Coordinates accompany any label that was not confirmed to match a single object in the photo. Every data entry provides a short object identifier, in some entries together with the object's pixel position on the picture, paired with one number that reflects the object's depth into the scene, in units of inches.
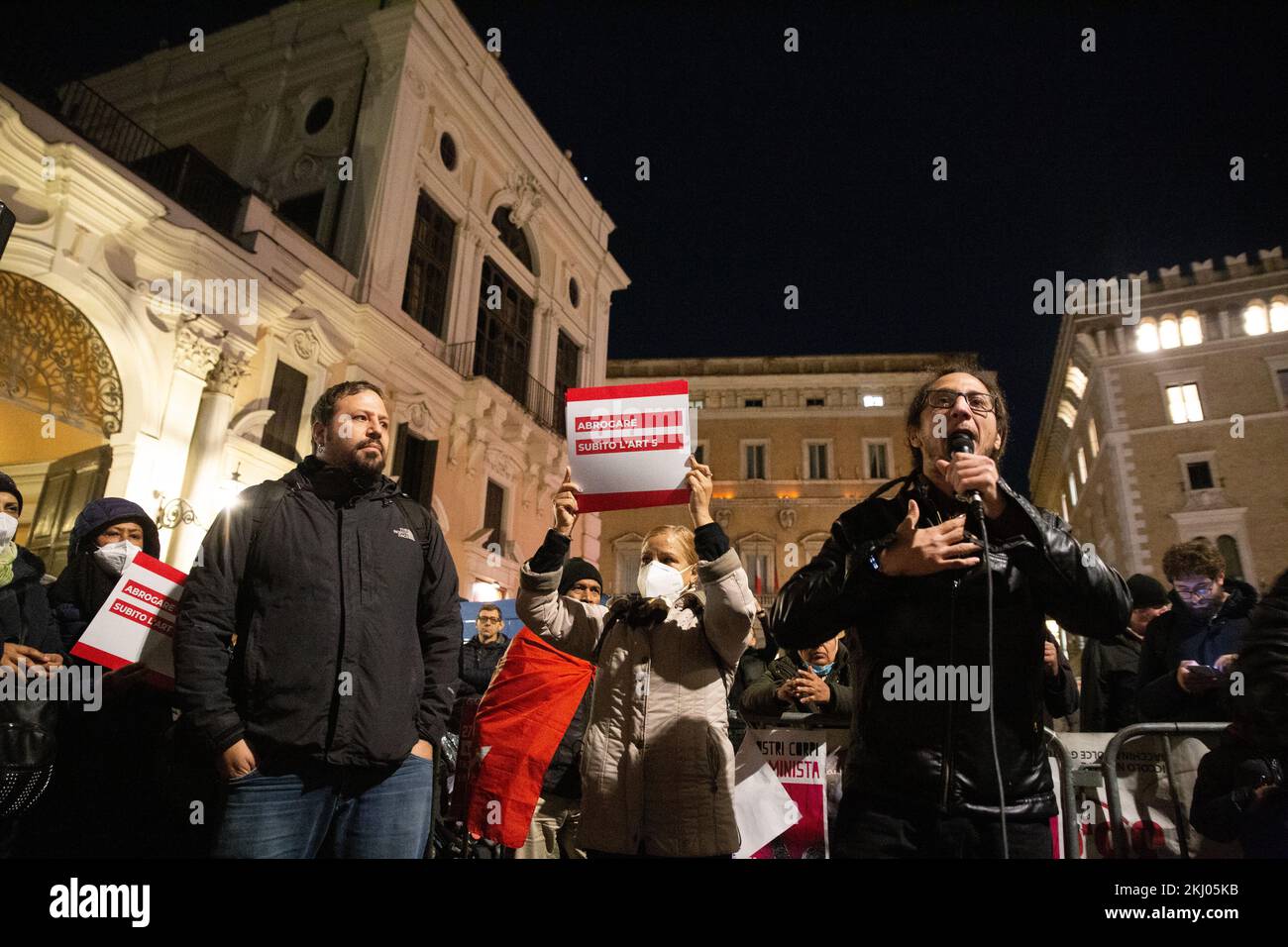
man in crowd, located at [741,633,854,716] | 151.1
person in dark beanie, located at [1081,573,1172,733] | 198.2
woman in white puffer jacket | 110.8
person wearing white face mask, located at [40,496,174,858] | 130.3
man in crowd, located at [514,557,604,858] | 182.4
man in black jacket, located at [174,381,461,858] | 94.7
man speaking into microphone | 71.3
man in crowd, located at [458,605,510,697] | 249.9
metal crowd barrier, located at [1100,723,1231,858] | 132.8
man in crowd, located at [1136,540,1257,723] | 154.9
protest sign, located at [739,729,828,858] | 148.9
